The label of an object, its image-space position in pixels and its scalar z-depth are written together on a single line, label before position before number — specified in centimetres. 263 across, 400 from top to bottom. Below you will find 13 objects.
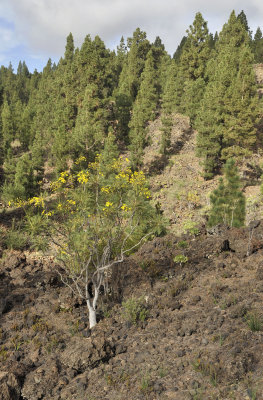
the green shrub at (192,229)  1520
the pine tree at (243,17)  5861
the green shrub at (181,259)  1180
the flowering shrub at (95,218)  854
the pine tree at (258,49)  5930
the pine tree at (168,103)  3154
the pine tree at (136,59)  4481
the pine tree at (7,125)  4394
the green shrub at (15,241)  1736
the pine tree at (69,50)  5425
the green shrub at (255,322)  723
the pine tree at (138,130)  2922
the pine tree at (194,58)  3838
